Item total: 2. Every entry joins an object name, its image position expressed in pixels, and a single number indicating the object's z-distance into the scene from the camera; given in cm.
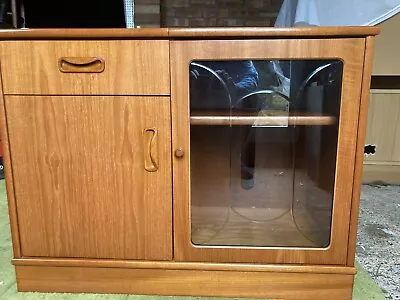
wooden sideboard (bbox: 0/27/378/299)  75
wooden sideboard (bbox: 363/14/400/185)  162
